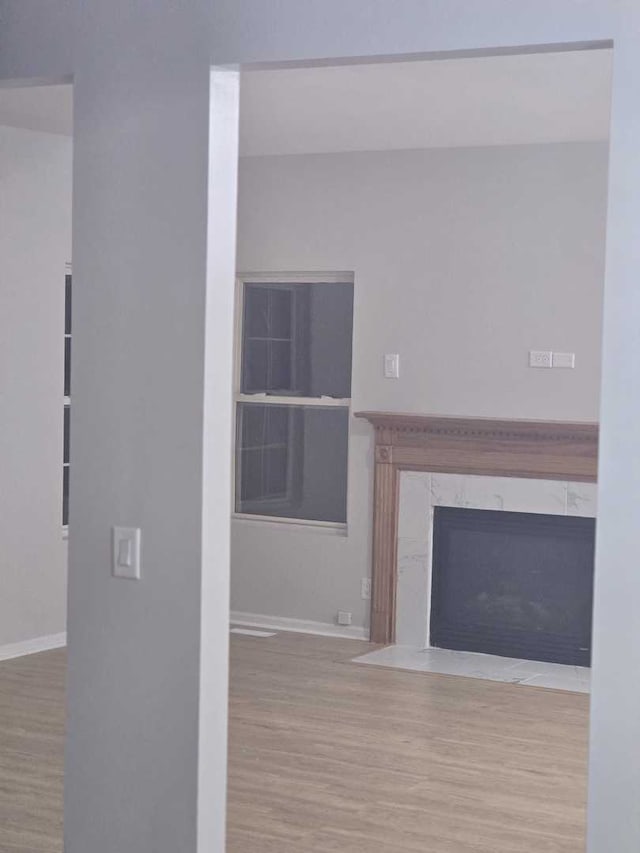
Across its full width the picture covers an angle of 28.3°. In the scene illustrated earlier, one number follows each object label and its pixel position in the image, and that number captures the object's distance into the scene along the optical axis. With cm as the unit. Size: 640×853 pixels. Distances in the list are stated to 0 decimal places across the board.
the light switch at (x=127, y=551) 292
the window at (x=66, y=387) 746
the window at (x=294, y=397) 775
